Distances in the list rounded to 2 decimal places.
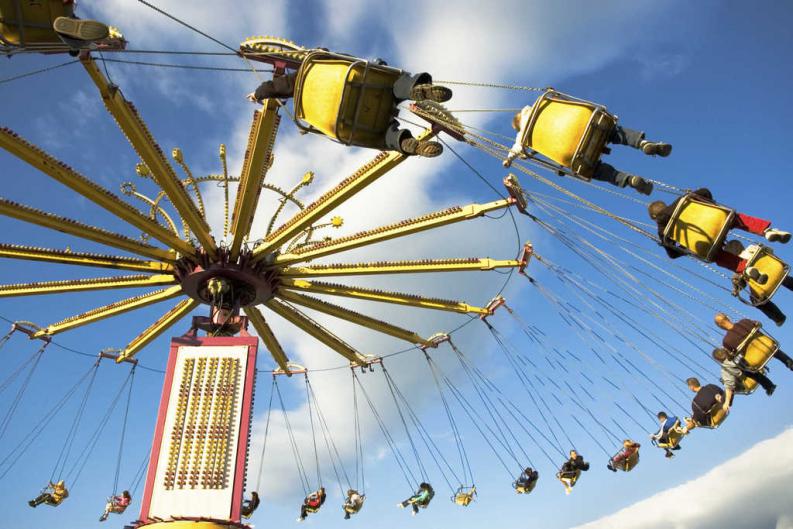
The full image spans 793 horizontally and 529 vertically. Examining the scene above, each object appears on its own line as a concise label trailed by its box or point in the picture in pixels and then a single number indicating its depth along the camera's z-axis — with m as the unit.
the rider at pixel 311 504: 18.95
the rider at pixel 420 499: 19.34
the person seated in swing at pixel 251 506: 19.62
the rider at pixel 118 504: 18.84
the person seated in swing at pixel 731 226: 6.94
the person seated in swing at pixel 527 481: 17.67
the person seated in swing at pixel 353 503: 19.41
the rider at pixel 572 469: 16.48
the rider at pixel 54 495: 18.22
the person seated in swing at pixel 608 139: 6.64
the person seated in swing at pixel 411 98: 6.64
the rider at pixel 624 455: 15.40
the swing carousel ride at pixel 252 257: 7.12
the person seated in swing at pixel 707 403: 9.78
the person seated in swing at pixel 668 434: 13.12
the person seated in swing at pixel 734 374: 8.74
